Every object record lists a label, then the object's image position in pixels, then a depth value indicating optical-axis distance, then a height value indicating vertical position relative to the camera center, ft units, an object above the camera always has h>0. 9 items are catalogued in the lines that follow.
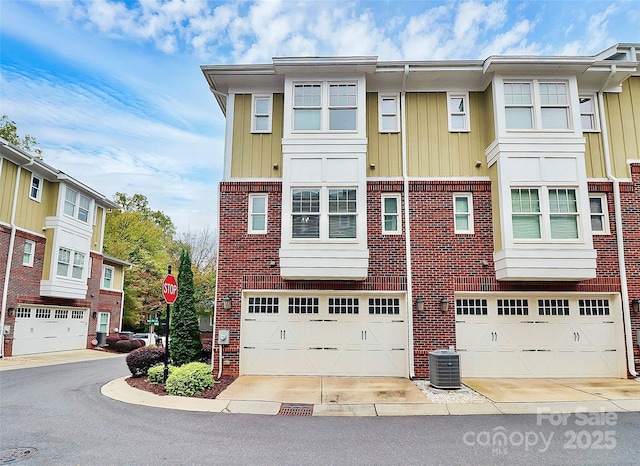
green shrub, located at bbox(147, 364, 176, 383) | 29.76 -6.01
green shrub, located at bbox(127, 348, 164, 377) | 32.73 -5.42
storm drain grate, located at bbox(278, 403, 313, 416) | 23.17 -6.83
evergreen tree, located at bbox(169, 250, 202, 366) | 32.55 -2.51
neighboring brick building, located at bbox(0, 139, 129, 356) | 50.21 +5.27
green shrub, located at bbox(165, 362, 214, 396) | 27.02 -5.96
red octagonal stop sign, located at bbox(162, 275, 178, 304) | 28.76 +0.38
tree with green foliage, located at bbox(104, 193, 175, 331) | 101.65 +10.47
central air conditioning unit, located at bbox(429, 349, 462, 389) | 29.17 -5.41
